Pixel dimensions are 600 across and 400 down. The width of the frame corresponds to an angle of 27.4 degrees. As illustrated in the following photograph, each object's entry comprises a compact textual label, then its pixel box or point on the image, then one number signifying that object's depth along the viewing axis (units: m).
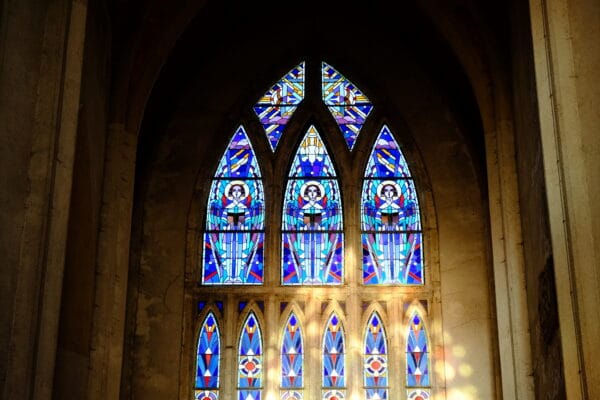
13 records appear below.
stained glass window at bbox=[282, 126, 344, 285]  13.60
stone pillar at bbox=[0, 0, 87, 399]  8.24
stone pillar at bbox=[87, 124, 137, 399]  11.24
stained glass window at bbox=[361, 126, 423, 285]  13.57
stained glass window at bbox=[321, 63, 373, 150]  14.32
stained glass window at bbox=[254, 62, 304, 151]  14.34
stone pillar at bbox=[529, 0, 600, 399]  8.30
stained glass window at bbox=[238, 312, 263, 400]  13.04
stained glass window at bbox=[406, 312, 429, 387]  13.04
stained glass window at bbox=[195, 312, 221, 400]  13.04
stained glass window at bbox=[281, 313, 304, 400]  13.04
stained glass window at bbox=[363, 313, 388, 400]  13.01
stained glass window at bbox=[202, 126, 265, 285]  13.59
